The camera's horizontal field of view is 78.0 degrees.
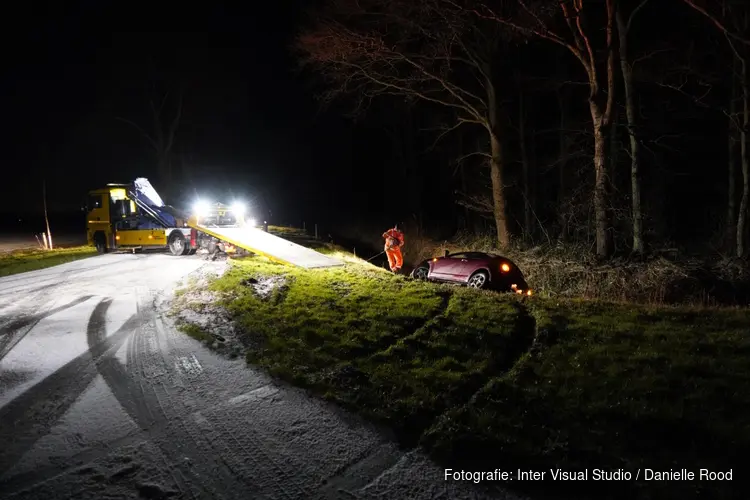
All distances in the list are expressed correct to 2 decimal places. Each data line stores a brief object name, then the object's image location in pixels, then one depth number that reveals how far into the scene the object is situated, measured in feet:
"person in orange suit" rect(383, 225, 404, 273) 49.80
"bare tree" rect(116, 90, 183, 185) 108.58
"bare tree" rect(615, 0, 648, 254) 42.88
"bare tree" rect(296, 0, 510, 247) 49.24
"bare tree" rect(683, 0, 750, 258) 37.68
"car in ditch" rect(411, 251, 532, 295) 39.93
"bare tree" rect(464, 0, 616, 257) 40.32
